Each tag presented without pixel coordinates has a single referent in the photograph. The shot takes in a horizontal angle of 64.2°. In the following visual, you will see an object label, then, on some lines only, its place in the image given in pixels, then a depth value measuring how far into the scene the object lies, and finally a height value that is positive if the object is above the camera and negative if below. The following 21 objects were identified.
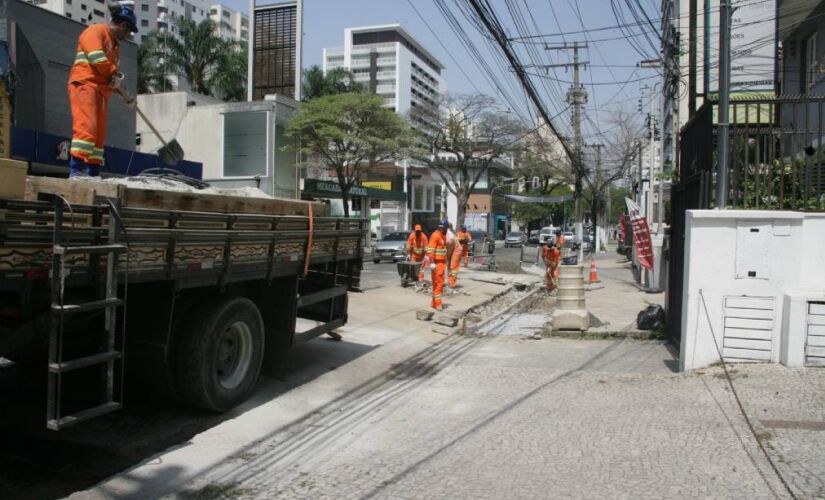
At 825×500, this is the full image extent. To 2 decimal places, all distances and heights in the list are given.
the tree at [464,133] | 38.00 +5.71
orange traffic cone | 20.83 -1.35
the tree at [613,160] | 43.38 +5.07
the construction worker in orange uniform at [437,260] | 12.79 -0.59
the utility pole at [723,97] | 7.58 +1.65
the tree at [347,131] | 30.97 +4.72
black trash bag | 10.27 -1.31
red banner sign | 18.12 -0.09
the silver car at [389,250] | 27.94 -0.90
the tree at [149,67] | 39.91 +9.60
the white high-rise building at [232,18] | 126.31 +40.97
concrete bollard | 10.72 -1.19
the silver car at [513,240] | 54.64 -0.67
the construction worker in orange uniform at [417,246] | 16.89 -0.42
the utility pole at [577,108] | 29.52 +5.82
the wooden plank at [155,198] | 4.33 +0.21
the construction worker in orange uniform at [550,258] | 18.66 -0.72
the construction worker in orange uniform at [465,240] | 22.92 -0.33
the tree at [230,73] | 40.28 +9.34
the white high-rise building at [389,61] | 129.38 +34.40
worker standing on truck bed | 5.66 +1.20
